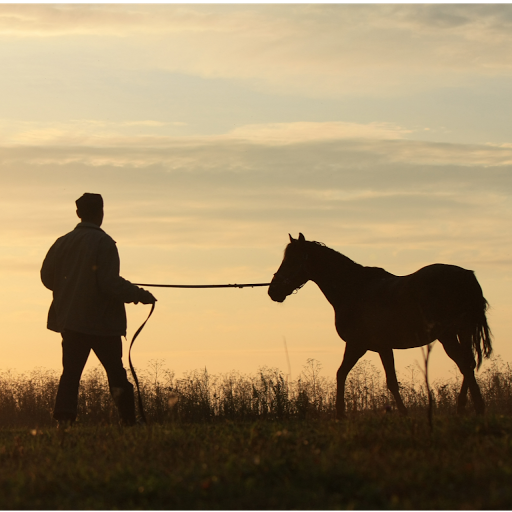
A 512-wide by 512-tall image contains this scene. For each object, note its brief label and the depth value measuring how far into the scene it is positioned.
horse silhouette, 18.83
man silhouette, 16.06
